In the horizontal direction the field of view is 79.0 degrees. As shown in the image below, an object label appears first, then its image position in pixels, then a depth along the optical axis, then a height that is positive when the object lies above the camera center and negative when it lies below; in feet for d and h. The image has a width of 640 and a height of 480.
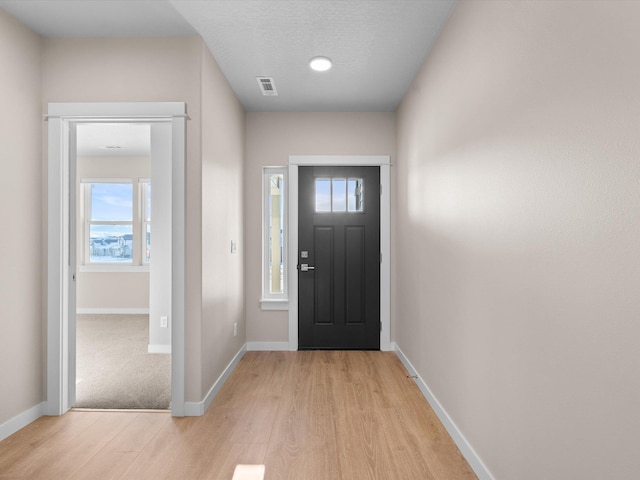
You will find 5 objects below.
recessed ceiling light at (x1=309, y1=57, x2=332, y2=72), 9.70 +4.51
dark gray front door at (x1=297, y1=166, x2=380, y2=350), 13.74 -0.95
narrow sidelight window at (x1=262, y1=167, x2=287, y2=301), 14.02 +0.22
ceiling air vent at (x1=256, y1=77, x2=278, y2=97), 10.89 +4.52
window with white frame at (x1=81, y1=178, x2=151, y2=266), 21.11 +1.11
